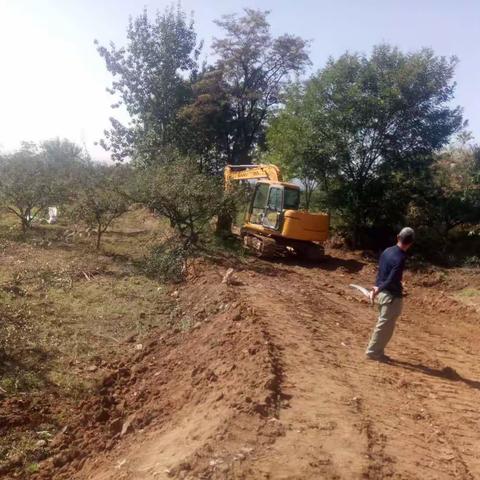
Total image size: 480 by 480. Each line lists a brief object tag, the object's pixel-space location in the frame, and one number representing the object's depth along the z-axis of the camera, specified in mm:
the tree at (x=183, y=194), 13375
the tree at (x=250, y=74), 21344
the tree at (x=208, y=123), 21734
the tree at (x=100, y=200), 14273
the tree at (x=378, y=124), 15602
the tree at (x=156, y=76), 23469
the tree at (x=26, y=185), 15938
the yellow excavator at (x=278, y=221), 14362
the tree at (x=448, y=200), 15750
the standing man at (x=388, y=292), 6324
